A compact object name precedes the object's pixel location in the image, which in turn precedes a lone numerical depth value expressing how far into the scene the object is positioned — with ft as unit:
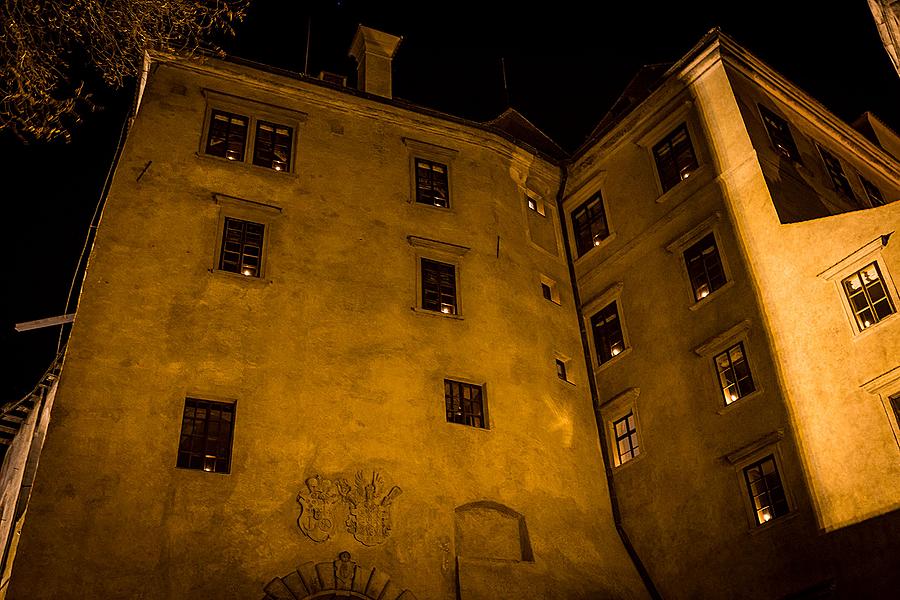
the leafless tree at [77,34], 45.32
